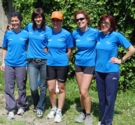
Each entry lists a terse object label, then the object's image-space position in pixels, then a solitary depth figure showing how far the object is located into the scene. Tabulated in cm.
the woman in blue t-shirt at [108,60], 466
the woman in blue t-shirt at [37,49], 526
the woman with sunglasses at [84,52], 502
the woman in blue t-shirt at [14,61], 530
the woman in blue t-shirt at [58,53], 514
